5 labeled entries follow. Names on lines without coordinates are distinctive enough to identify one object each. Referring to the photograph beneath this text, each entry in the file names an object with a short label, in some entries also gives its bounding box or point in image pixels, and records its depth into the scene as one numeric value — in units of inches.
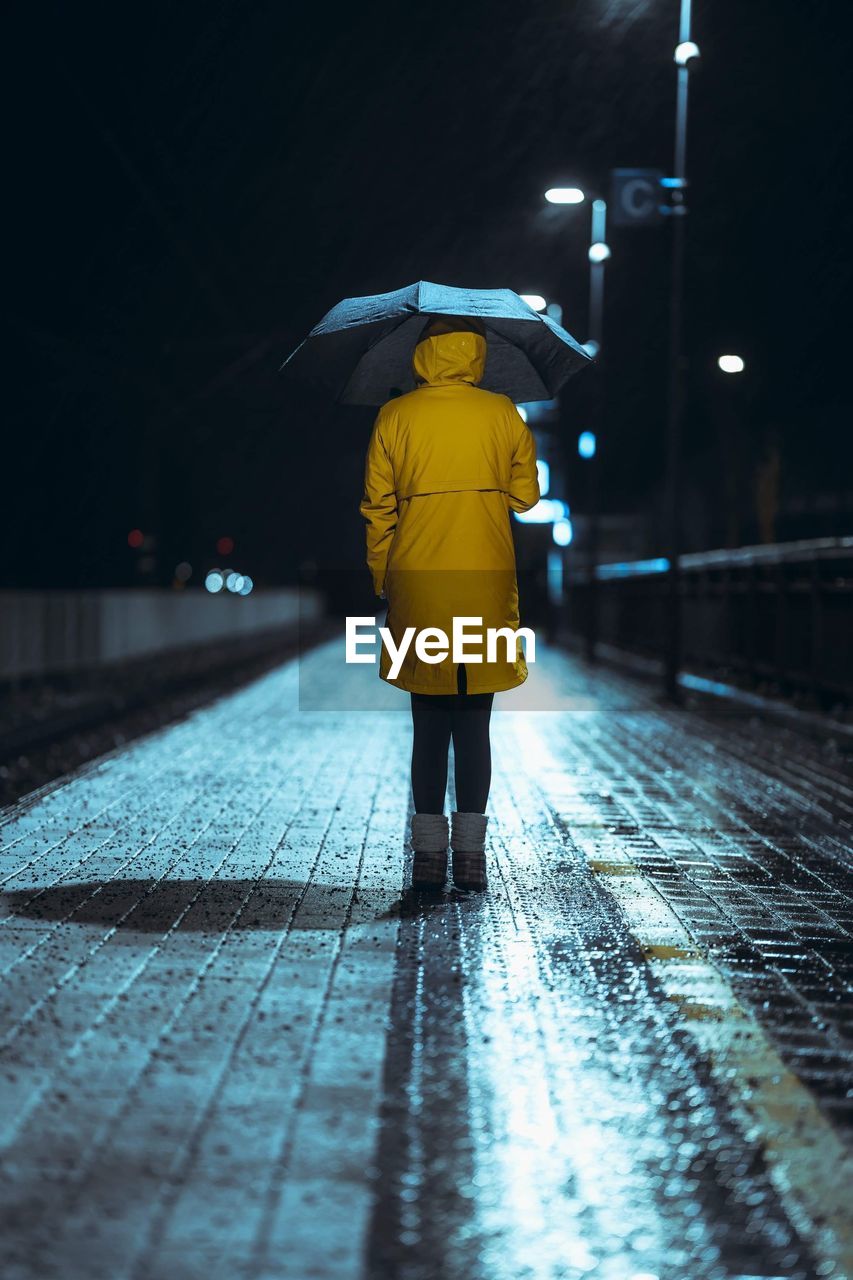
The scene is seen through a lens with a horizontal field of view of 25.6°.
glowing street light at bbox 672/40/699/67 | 733.3
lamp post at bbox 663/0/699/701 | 743.1
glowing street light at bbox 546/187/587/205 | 1061.1
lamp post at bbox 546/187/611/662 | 1065.5
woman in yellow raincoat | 263.3
